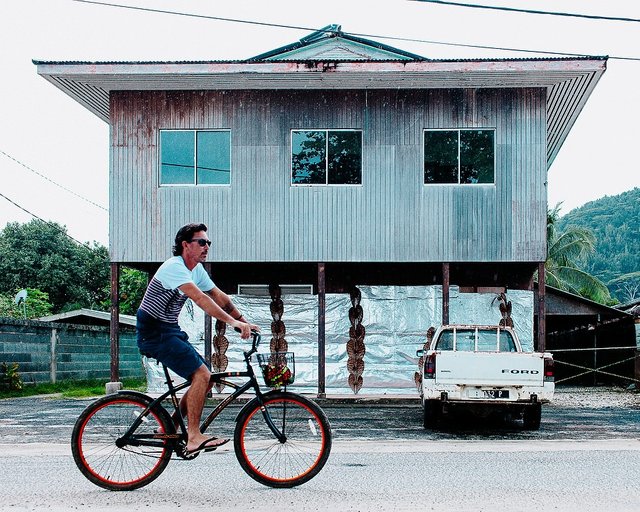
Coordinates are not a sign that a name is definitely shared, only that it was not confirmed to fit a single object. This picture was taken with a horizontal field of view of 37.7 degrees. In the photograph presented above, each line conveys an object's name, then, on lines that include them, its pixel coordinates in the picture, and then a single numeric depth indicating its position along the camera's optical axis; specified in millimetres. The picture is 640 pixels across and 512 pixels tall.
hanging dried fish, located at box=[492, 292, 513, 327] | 20906
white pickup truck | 13070
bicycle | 6949
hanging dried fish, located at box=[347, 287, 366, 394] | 21109
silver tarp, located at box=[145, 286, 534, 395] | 21125
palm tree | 52000
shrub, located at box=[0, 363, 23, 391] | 21484
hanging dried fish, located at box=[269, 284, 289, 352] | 21219
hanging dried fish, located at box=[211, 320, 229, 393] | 20641
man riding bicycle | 6754
